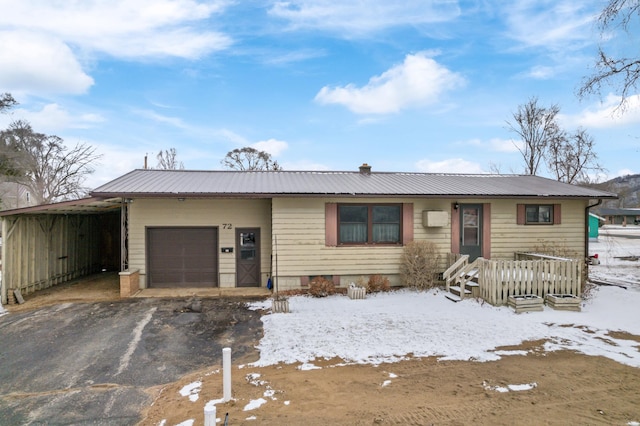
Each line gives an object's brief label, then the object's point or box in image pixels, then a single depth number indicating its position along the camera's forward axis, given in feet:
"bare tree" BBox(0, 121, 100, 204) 83.87
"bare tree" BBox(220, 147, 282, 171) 107.04
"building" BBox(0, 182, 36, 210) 104.17
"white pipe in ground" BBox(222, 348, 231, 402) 13.23
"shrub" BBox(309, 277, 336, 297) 31.30
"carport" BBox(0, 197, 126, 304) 29.78
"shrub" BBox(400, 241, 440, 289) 32.73
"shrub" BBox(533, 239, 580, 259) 35.09
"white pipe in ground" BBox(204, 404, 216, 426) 9.64
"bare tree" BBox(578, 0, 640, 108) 26.71
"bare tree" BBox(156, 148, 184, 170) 109.70
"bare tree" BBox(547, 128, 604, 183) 82.84
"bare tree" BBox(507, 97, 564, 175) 83.92
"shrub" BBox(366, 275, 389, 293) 32.60
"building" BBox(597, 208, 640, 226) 188.85
